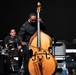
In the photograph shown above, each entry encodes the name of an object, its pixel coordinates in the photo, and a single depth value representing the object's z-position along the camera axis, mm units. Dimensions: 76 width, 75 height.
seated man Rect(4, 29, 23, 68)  11537
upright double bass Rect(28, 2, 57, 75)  8541
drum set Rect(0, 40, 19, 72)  11179
